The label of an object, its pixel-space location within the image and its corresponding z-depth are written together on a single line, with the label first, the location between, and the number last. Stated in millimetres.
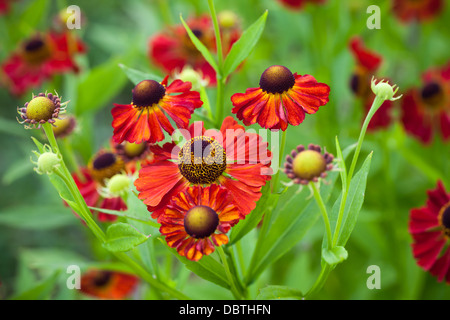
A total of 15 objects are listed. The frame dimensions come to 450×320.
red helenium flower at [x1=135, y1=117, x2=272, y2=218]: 552
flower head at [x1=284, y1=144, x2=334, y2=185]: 490
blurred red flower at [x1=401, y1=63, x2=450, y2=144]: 1268
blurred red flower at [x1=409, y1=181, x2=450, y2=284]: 763
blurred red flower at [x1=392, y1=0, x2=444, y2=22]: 1587
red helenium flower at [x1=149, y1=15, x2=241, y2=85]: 1339
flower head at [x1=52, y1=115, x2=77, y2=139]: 904
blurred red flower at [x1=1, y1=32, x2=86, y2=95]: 1281
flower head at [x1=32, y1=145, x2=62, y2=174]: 536
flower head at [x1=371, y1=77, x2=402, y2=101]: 541
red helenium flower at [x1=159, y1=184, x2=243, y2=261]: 503
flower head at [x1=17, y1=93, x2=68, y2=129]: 556
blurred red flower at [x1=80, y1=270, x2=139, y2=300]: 1389
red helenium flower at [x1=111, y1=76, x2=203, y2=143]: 568
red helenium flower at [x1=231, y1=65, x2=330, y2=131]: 551
